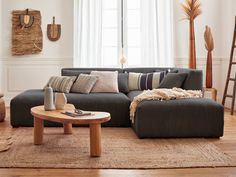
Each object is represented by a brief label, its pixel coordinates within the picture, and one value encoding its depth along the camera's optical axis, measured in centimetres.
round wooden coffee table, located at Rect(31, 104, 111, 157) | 344
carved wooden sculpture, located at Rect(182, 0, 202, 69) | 664
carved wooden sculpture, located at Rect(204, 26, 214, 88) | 667
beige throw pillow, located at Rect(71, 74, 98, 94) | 532
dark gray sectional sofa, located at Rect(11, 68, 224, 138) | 425
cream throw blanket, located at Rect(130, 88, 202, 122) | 443
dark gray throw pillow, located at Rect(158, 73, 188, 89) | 509
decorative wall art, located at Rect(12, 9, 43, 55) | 688
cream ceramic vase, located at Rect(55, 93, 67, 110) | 403
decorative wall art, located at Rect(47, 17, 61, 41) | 696
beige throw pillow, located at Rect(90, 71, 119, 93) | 544
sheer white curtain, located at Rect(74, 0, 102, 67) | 687
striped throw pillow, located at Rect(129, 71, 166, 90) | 560
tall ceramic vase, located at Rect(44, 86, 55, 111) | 399
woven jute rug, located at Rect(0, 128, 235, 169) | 323
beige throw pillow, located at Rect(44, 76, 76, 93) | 534
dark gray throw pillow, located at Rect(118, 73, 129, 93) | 562
